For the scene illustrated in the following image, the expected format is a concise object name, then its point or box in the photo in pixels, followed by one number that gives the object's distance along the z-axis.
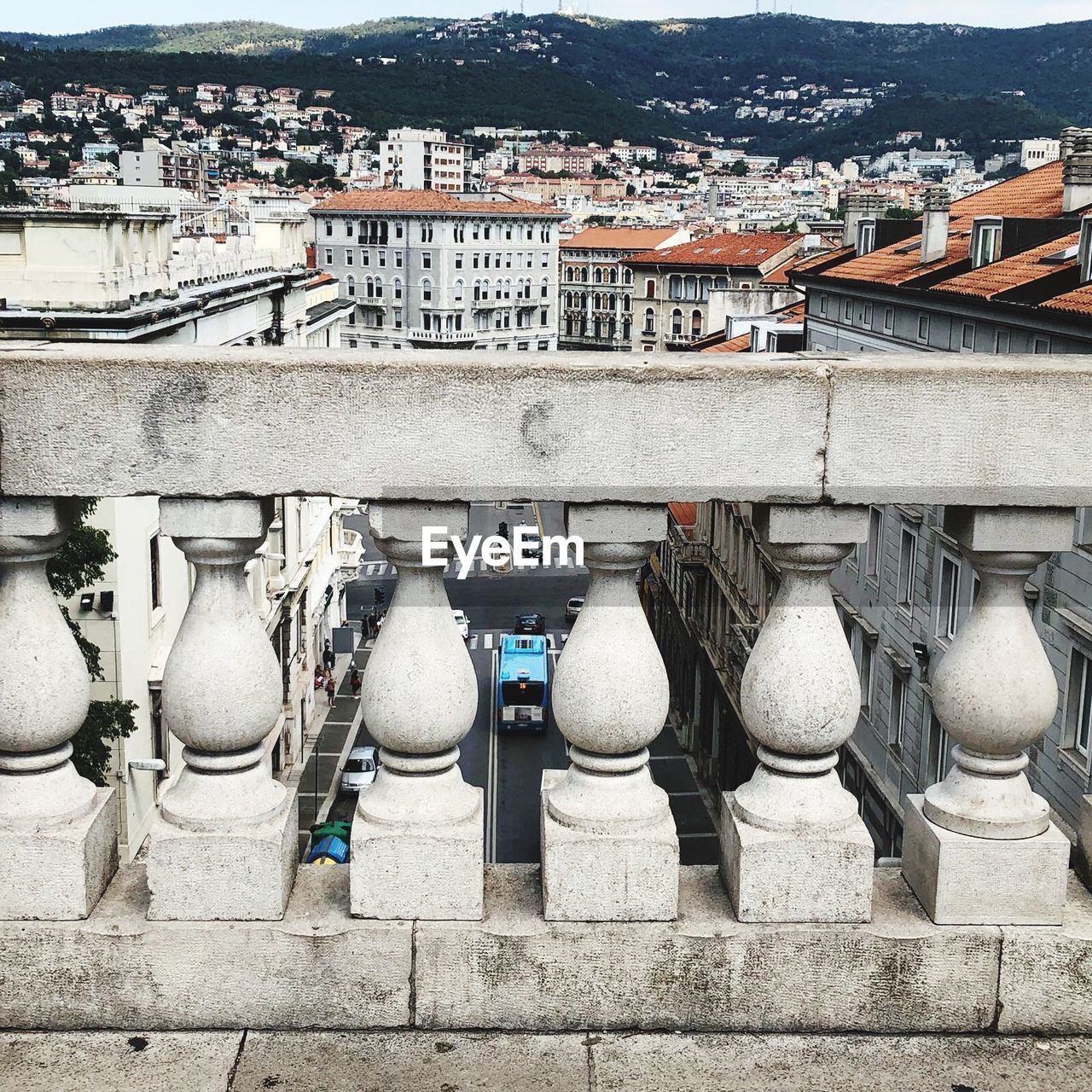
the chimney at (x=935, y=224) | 37.03
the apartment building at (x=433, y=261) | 130.38
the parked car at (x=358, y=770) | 36.64
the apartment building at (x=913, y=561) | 20.48
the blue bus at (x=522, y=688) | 46.84
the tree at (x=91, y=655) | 12.90
